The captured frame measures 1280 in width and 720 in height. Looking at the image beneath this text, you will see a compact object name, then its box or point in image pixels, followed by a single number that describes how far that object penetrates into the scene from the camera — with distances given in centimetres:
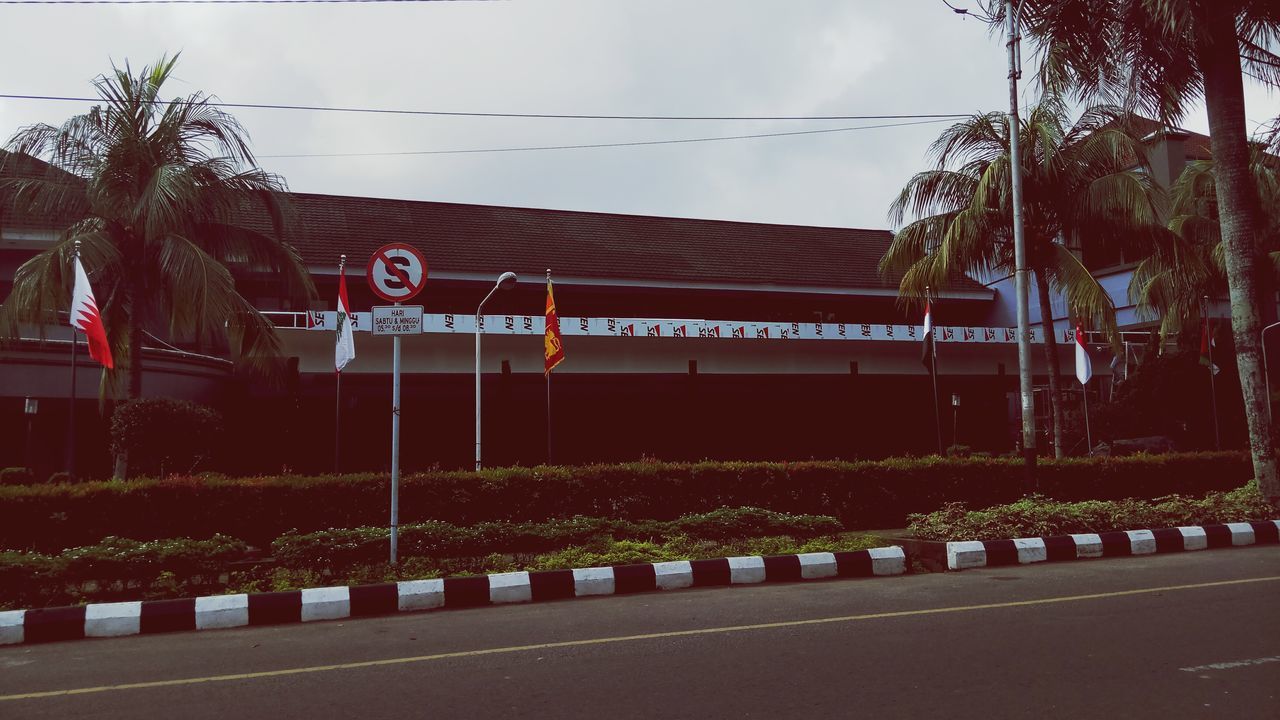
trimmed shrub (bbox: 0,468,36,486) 1335
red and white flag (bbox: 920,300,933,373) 1761
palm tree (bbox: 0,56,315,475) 1498
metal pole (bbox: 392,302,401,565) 939
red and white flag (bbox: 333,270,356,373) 1942
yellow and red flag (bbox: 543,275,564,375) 1798
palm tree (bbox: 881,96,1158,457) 1992
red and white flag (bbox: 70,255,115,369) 1375
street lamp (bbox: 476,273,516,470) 2233
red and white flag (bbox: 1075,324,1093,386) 2328
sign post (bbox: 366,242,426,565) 949
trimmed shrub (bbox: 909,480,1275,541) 1128
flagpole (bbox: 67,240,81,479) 1449
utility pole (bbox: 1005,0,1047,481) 1784
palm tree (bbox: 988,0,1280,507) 1356
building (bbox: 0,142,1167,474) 2678
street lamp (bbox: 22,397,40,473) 1945
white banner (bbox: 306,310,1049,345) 2589
